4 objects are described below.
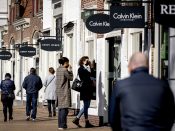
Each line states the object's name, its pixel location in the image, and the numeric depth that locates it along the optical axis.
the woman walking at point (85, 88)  17.83
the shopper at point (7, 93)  21.52
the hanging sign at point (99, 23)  17.02
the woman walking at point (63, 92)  17.25
